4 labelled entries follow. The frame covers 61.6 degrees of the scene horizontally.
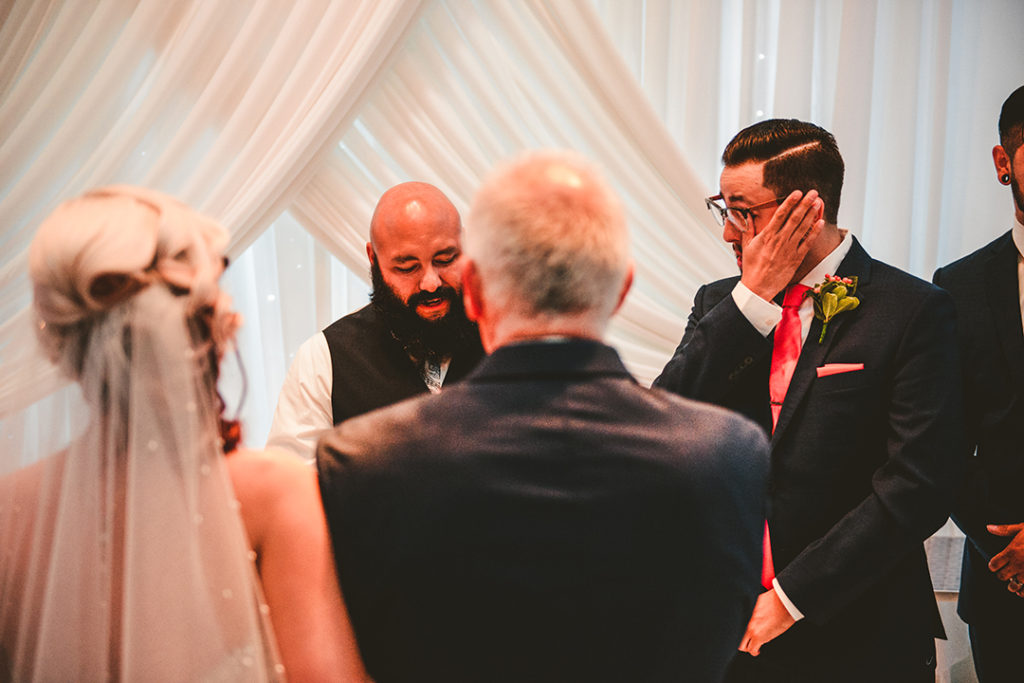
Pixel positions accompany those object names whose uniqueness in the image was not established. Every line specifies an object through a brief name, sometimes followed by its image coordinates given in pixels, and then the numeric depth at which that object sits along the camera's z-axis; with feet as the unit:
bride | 3.73
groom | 6.15
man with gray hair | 3.65
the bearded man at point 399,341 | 8.18
